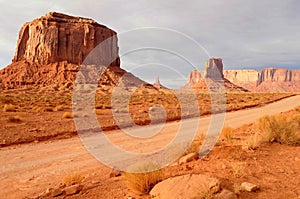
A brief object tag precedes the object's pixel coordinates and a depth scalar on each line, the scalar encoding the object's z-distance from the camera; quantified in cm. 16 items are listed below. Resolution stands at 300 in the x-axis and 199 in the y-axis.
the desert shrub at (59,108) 2066
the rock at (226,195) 389
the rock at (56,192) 456
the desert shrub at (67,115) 1645
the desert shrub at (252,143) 737
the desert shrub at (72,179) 506
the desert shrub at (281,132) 813
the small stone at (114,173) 557
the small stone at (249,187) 435
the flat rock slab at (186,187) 383
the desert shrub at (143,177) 440
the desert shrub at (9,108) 1828
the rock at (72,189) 457
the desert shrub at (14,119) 1386
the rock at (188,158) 621
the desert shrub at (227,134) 937
